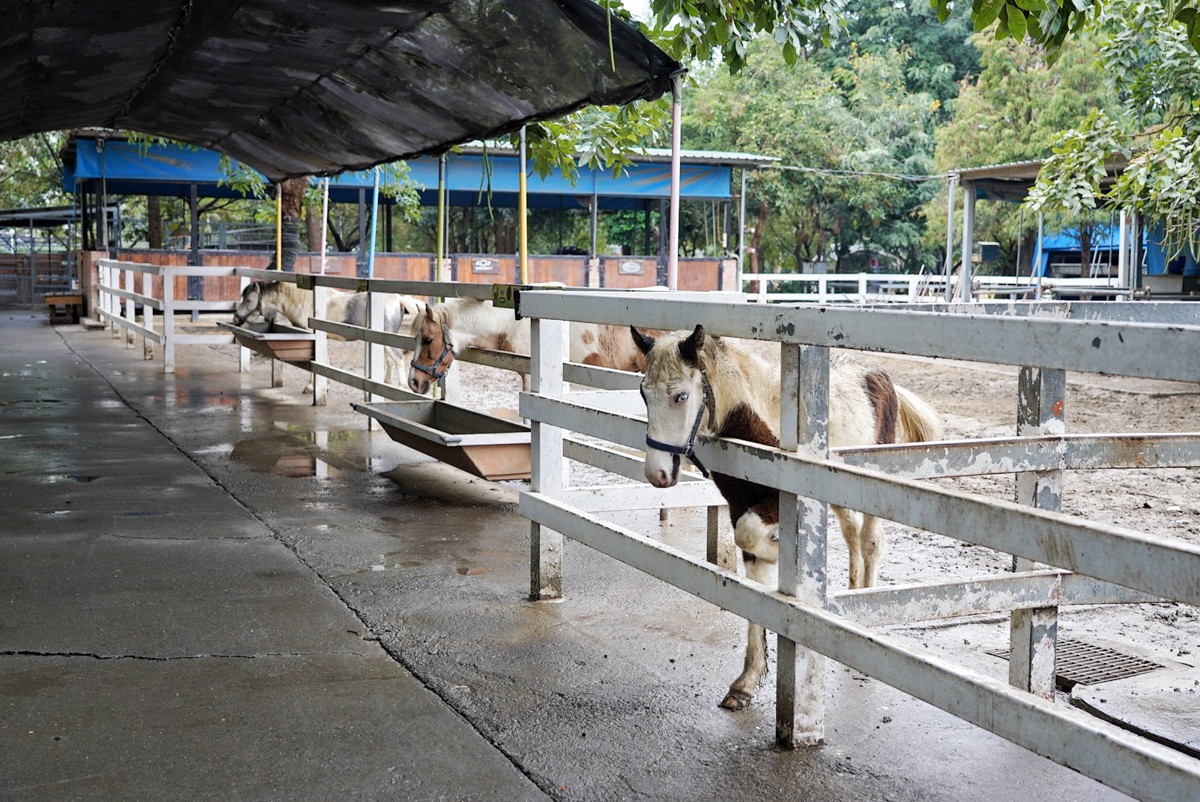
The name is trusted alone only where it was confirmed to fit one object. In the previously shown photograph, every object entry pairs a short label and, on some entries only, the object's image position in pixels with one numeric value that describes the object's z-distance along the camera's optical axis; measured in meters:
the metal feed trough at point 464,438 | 6.46
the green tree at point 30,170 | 37.66
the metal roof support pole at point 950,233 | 23.05
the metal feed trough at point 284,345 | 11.48
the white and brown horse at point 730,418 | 3.75
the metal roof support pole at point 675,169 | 5.62
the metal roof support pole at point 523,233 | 6.81
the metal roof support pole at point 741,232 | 27.78
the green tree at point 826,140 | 38.19
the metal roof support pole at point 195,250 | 25.61
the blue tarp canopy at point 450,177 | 25.45
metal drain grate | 4.18
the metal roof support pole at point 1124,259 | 21.50
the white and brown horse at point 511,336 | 10.05
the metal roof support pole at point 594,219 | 28.00
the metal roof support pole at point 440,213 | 8.40
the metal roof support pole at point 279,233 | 14.61
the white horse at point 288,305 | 13.80
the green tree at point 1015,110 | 30.58
